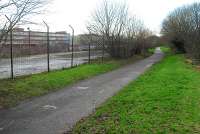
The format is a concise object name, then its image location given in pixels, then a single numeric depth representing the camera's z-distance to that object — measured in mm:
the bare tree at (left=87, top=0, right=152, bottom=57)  18357
